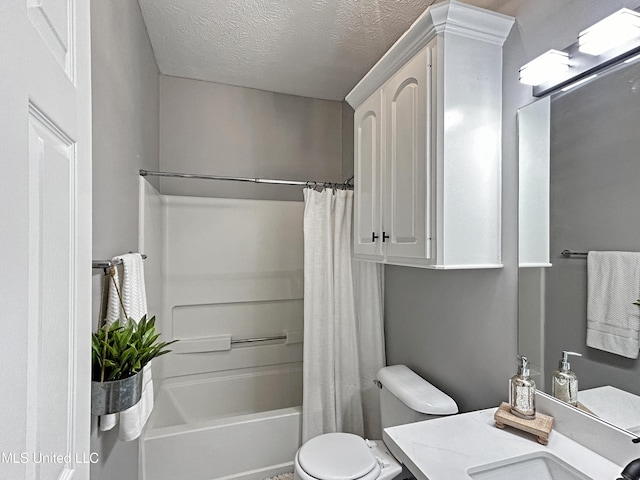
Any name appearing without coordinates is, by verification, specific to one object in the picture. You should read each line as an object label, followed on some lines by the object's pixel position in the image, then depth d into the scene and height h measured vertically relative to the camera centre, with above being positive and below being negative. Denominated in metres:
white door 0.37 +0.00
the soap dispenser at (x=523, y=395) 1.12 -0.51
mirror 0.95 +0.11
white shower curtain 2.11 -0.54
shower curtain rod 2.07 +0.37
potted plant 0.90 -0.34
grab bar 2.50 -0.78
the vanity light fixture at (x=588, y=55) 0.91 +0.57
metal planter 0.89 -0.41
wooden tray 1.05 -0.58
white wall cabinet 1.26 +0.41
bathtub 1.83 -1.17
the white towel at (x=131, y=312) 1.09 -0.25
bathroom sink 0.95 -0.66
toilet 1.42 -0.96
